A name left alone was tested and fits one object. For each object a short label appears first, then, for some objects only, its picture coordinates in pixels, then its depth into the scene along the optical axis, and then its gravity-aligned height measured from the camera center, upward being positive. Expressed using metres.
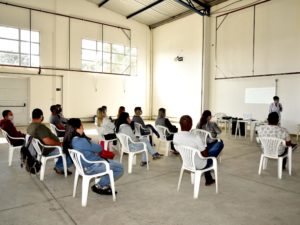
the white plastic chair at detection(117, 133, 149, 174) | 4.16 -0.66
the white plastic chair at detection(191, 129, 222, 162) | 4.86 -0.48
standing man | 7.79 +0.09
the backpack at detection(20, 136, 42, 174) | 3.51 -0.73
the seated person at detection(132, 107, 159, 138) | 5.75 -0.31
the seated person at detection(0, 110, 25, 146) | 4.40 -0.37
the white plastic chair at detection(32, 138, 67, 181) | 3.66 -0.66
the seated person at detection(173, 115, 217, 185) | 3.17 -0.41
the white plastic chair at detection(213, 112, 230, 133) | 8.77 -0.39
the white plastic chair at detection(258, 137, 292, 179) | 3.92 -0.64
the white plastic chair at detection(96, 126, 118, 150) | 5.28 -0.69
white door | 10.60 +0.36
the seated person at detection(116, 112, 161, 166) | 4.29 -0.44
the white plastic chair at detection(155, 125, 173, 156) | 5.41 -0.55
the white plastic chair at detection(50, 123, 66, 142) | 5.66 -0.51
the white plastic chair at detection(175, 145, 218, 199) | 3.10 -0.67
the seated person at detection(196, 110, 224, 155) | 4.91 -0.33
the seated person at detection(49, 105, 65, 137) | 5.68 -0.32
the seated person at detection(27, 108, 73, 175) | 3.64 -0.38
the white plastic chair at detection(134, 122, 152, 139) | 5.64 -0.48
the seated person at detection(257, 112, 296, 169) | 3.95 -0.35
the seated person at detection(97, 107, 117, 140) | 5.25 -0.44
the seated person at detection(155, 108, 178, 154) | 5.62 -0.34
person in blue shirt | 2.86 -0.49
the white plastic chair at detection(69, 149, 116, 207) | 2.83 -0.76
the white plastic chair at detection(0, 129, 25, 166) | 4.42 -0.71
